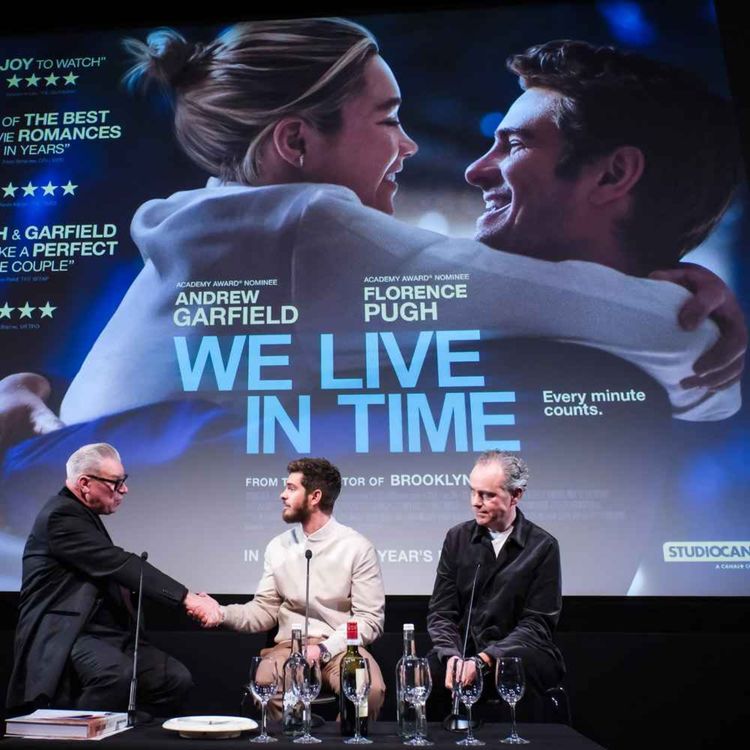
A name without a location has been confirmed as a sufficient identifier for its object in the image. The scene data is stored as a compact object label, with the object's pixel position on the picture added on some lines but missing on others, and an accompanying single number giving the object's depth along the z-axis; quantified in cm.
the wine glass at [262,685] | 180
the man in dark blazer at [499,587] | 244
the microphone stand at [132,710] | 189
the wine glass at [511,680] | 180
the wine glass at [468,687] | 180
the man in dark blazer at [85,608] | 251
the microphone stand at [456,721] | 184
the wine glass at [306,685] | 181
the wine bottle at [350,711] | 179
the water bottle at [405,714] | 176
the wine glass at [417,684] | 177
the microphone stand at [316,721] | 194
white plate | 172
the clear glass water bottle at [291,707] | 182
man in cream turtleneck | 265
